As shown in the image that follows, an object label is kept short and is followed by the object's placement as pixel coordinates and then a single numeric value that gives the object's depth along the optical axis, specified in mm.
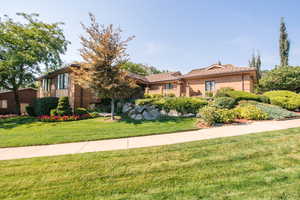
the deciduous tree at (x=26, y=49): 15023
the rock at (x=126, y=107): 12290
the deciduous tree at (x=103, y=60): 9352
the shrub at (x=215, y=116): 7371
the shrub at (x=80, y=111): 12096
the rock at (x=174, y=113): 10150
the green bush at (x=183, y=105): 9820
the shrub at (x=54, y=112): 11859
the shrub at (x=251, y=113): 8336
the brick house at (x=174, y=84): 14102
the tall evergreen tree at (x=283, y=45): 24109
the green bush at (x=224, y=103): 9836
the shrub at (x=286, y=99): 10727
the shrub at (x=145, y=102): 11209
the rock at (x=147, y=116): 9775
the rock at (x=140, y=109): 10455
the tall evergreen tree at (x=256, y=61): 31747
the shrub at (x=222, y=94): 11742
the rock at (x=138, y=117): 9962
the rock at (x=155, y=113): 9959
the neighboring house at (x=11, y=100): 19344
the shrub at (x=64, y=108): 11631
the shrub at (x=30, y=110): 15147
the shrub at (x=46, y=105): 13008
